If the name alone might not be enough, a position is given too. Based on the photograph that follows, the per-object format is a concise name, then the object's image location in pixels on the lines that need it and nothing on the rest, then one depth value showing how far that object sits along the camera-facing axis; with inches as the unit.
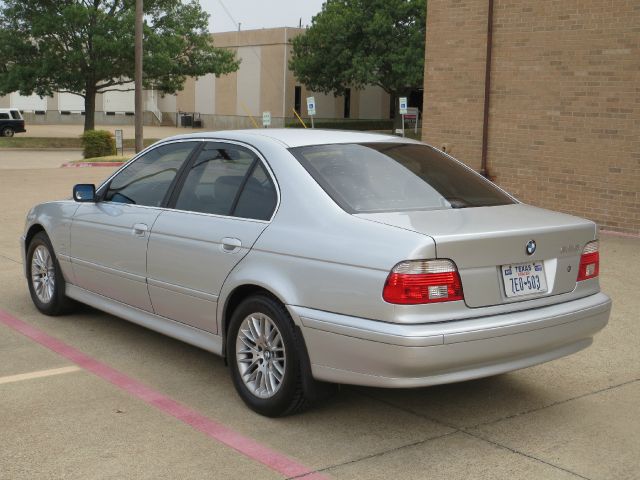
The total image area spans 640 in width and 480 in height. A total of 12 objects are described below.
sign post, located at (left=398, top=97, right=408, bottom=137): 1167.0
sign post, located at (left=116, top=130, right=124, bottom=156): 1137.3
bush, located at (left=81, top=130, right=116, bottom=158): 1167.0
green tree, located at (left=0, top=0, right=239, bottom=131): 1460.4
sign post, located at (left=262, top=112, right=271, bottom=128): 1083.7
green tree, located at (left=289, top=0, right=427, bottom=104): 1903.3
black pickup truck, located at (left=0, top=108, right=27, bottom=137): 1761.8
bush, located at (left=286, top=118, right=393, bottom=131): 2256.4
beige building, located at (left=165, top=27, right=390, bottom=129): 2242.9
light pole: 1057.5
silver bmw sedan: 166.9
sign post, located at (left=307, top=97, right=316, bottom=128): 1144.6
